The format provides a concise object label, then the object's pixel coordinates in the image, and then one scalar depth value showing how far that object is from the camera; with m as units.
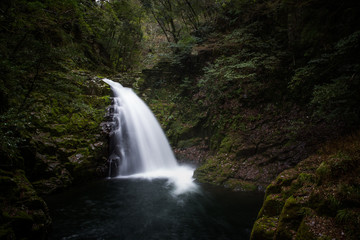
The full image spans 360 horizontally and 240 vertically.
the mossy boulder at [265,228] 3.39
